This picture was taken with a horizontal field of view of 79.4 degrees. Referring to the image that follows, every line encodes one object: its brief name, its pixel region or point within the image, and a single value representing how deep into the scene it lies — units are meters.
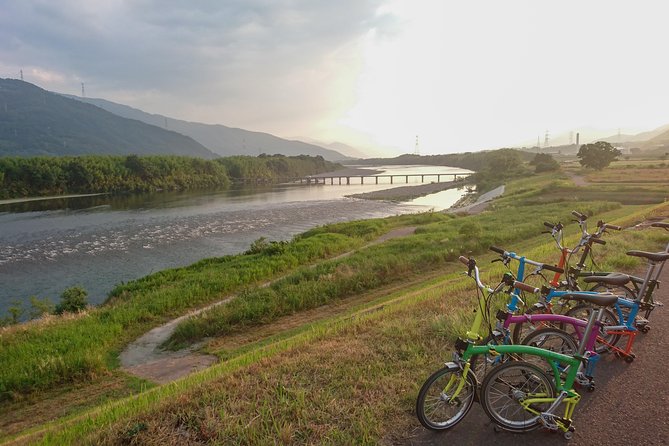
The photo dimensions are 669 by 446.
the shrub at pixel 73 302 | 18.16
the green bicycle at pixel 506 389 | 4.06
